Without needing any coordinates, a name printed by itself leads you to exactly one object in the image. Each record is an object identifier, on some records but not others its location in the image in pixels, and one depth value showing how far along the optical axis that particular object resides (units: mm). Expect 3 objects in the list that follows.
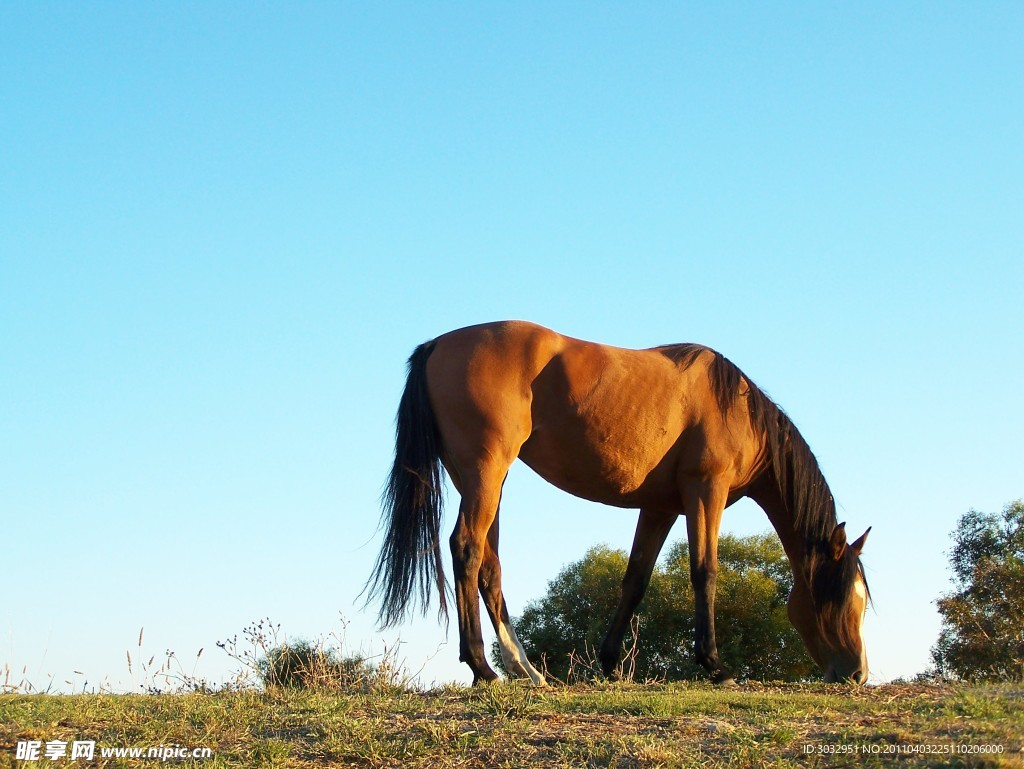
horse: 7547
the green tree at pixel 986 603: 16359
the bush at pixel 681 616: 18969
